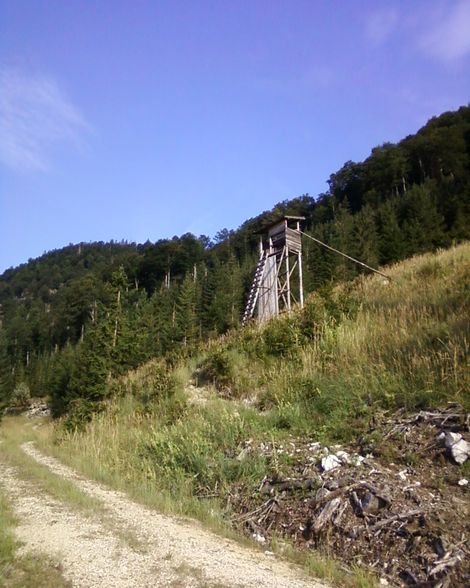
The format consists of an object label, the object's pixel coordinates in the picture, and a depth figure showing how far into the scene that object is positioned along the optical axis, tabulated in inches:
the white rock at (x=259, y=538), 153.9
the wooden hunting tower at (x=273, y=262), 553.3
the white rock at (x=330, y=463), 173.8
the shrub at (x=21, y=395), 2259.8
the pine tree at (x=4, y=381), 1701.0
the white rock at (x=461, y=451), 156.3
